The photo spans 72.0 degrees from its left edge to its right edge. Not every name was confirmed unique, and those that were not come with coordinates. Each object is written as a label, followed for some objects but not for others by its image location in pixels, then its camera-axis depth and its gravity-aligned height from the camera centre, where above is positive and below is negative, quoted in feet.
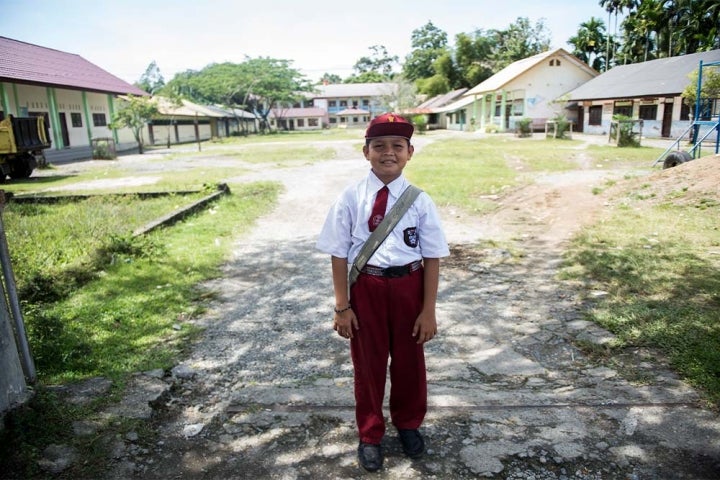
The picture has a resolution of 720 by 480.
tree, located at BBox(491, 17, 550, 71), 164.14 +27.84
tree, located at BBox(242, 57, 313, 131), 171.42 +19.76
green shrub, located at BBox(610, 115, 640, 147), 62.85 -1.68
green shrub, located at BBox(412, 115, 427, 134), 144.66 +2.31
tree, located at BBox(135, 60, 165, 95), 299.85 +39.92
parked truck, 46.24 +0.70
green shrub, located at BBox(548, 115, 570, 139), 88.38 -0.41
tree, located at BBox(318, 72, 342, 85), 349.12 +40.63
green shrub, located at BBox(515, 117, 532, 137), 101.04 -0.24
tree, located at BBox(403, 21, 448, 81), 217.36 +33.82
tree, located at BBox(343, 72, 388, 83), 274.93 +31.56
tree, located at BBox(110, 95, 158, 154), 86.48 +5.49
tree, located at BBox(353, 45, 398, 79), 311.47 +43.21
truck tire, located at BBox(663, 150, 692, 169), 35.65 -2.89
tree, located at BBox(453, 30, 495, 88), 173.99 +26.26
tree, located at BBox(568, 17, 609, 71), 155.63 +24.81
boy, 7.44 -2.09
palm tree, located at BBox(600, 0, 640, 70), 148.46 +34.31
